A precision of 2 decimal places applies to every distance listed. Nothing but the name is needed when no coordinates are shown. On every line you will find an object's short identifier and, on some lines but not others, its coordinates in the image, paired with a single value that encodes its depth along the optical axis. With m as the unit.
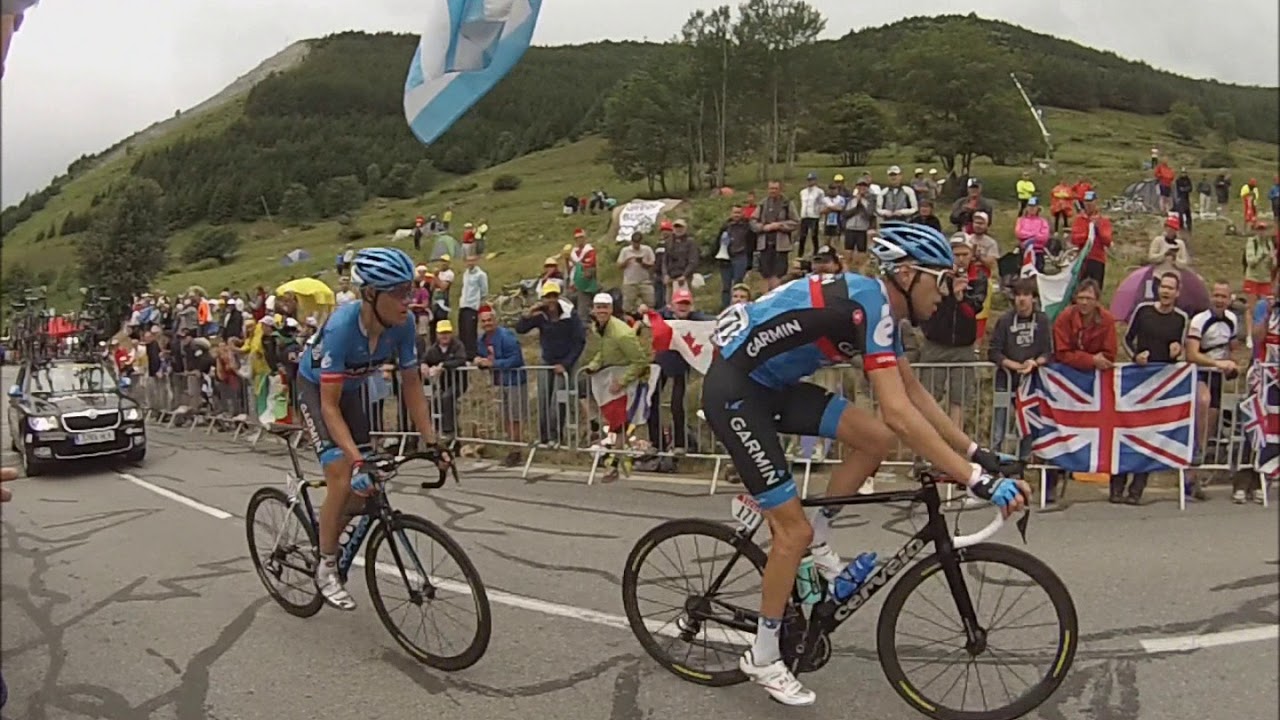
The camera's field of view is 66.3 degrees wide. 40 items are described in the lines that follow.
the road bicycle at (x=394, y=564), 4.49
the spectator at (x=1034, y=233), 13.48
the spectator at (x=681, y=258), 13.10
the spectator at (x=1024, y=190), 18.02
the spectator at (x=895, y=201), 14.77
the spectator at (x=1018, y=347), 8.02
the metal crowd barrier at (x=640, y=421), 7.85
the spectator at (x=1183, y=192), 18.11
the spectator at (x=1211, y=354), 7.51
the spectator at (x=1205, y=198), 17.86
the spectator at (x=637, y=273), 13.24
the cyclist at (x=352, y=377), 4.61
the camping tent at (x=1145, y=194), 18.27
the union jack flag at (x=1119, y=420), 7.48
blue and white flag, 5.77
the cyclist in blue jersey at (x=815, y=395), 3.62
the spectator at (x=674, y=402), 9.34
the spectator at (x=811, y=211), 15.66
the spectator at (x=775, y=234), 13.55
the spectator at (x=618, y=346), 9.41
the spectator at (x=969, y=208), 14.75
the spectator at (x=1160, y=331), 7.78
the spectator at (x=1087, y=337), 7.71
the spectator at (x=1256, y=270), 7.95
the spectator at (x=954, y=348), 8.24
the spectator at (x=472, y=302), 11.27
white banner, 20.94
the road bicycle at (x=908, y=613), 3.71
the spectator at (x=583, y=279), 13.35
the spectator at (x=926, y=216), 13.43
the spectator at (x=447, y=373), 11.10
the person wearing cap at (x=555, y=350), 10.16
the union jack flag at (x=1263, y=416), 3.52
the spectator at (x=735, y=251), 13.56
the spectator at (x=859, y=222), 14.66
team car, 11.84
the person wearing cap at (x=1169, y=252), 9.24
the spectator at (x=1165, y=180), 18.41
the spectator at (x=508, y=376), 10.62
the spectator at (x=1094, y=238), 11.72
